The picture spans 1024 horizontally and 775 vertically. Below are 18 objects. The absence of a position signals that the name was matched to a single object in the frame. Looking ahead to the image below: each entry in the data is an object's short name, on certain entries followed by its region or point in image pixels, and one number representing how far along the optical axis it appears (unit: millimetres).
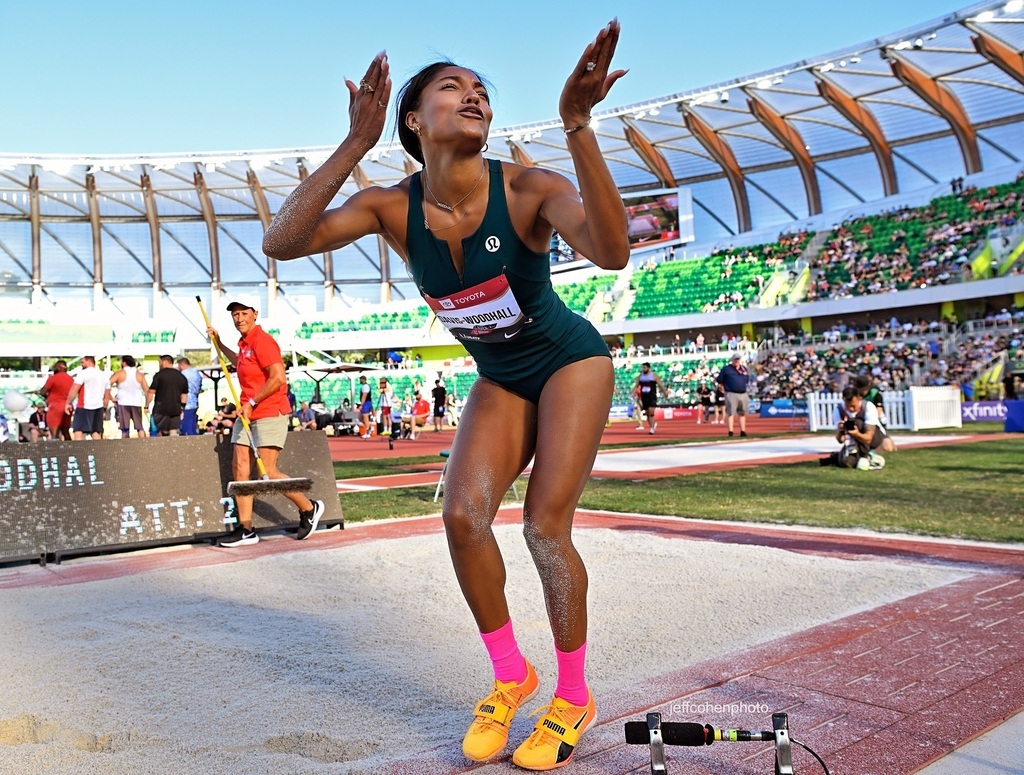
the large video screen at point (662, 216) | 49000
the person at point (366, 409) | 28875
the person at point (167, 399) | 14109
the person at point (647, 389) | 21944
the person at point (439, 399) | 27203
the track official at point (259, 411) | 6957
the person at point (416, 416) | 24375
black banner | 6145
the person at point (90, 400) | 14641
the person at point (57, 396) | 16172
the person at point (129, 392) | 14977
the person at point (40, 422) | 23712
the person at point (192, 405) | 18625
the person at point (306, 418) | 23375
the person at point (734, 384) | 20375
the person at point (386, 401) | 25692
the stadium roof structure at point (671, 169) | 36250
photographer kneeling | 11625
